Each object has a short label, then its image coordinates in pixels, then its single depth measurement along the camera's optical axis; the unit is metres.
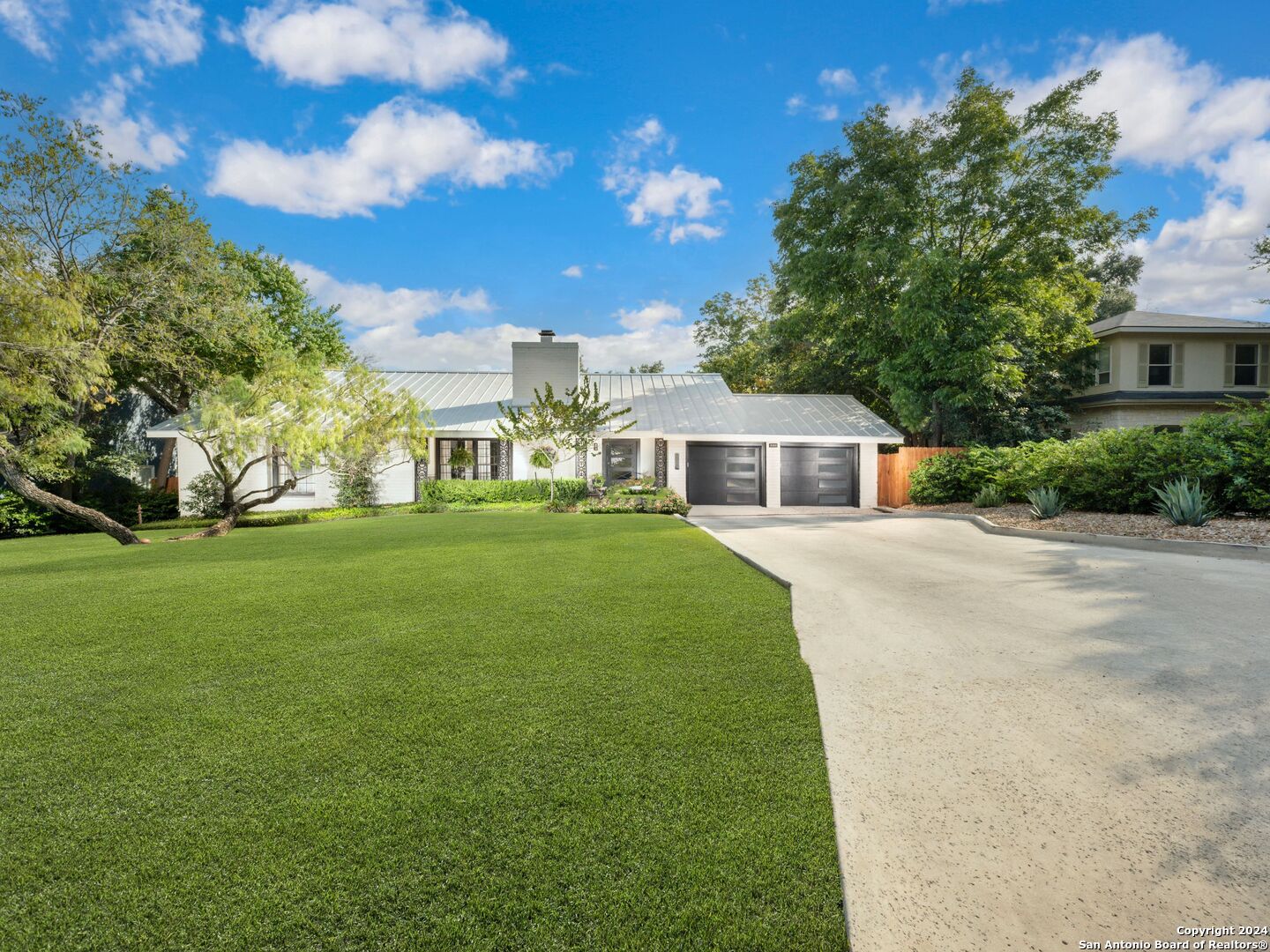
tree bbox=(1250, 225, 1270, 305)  17.06
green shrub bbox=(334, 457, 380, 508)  17.12
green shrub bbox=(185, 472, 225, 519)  16.61
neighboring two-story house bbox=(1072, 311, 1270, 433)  20.17
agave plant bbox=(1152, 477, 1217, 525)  8.40
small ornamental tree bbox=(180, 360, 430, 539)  11.67
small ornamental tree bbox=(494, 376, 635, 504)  16.00
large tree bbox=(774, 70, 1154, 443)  15.82
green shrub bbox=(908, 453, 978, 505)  14.67
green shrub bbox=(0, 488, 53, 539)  13.69
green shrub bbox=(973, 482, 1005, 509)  12.56
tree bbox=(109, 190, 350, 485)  11.98
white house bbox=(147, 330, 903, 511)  17.36
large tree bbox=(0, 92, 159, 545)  9.02
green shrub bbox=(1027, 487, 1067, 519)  10.27
